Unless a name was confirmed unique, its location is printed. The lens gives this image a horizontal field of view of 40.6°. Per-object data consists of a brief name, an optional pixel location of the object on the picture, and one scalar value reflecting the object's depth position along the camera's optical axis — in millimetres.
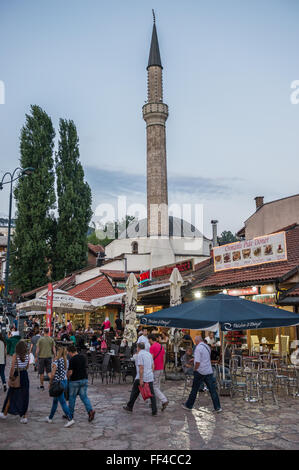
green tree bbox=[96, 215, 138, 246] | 69144
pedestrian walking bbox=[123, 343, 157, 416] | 7975
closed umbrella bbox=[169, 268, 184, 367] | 14438
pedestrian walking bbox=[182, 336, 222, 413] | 8266
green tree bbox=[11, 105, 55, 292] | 37250
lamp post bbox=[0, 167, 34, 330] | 20109
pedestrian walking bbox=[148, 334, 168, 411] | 9062
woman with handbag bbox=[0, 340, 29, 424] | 7469
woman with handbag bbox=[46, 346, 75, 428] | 7211
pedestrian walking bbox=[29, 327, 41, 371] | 14258
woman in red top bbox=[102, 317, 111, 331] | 20531
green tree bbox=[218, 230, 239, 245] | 110475
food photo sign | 16688
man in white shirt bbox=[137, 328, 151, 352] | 10916
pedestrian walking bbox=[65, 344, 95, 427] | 7223
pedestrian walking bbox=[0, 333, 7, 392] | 10109
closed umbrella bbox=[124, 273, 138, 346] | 15125
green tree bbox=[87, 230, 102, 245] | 67938
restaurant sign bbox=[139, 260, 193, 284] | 23453
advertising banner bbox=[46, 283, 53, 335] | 16609
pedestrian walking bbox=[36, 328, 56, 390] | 11195
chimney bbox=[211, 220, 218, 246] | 38794
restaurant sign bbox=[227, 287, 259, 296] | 16547
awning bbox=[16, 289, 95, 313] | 18172
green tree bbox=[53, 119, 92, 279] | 39094
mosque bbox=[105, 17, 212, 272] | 42781
